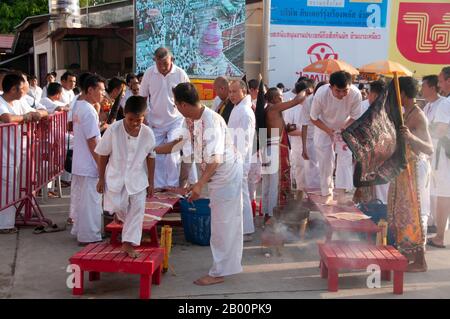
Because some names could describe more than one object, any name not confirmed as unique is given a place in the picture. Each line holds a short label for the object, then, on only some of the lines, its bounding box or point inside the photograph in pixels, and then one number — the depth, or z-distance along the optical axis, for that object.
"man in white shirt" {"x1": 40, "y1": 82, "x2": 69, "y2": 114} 8.65
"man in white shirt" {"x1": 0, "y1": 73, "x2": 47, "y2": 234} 6.17
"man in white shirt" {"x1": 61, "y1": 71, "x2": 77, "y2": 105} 9.95
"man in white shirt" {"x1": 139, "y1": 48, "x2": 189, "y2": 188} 6.82
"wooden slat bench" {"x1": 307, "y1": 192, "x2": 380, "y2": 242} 5.14
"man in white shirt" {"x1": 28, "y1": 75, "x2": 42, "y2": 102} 10.91
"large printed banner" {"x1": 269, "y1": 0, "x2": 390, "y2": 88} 14.01
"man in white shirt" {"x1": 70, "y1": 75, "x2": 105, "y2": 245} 5.70
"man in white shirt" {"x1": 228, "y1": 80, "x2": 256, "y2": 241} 5.90
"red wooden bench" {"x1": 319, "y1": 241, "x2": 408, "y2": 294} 4.44
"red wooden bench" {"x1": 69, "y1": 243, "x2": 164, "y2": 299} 4.27
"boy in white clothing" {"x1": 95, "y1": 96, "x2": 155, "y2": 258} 4.50
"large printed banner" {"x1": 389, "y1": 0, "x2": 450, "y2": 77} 14.32
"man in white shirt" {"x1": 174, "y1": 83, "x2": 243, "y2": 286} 4.46
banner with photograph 13.12
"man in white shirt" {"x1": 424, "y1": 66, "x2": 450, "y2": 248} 5.89
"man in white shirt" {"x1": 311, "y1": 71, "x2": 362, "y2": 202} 6.39
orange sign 13.16
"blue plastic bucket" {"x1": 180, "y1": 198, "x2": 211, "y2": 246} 5.84
